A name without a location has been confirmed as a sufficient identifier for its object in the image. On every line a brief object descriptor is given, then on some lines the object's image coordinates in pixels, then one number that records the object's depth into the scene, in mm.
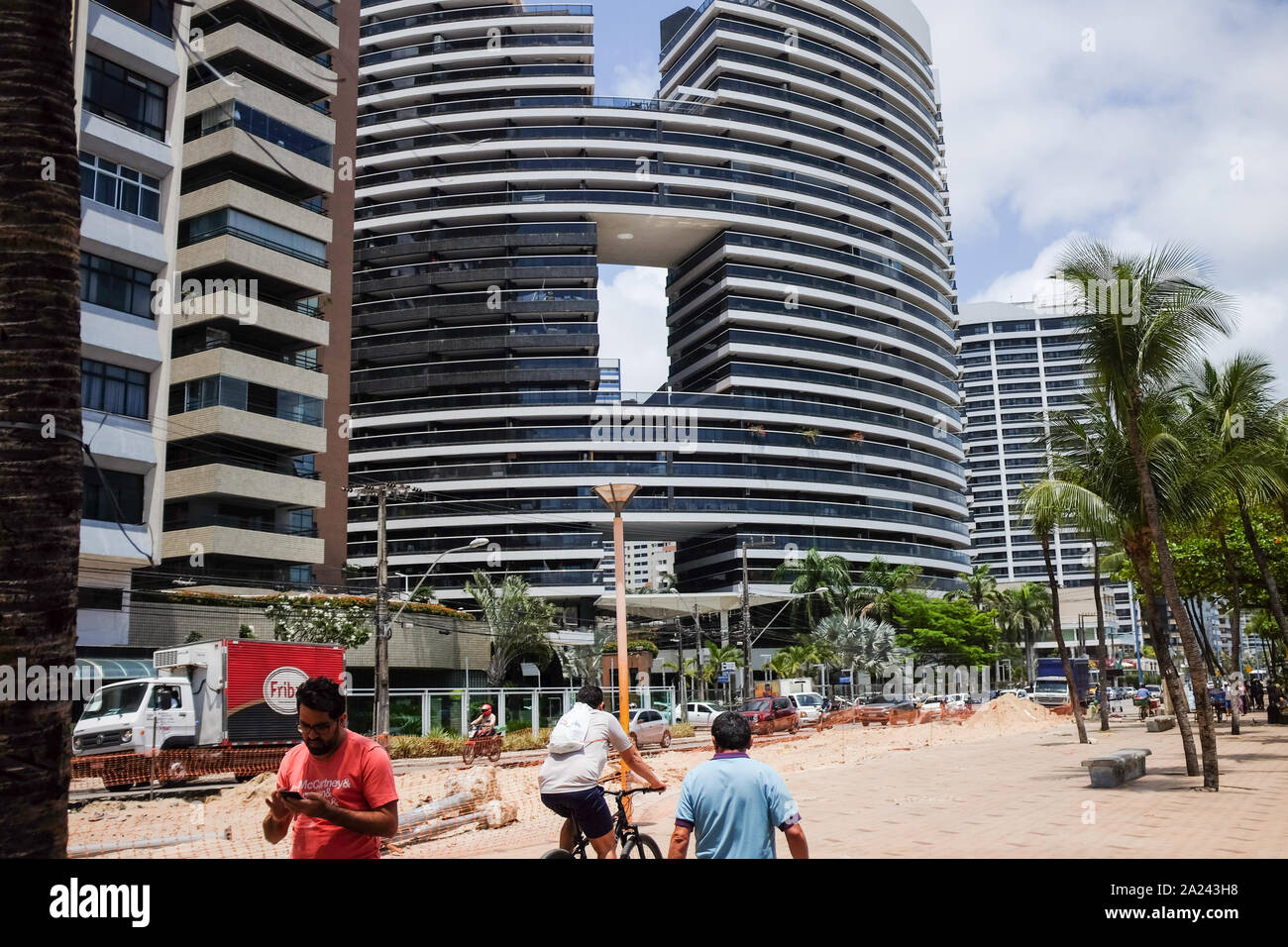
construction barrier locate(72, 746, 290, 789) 19438
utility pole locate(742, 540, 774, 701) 46750
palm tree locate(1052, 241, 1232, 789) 15391
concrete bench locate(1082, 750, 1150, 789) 15445
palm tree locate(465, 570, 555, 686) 53875
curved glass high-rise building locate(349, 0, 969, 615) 83750
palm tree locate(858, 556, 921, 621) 76000
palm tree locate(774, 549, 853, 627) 75250
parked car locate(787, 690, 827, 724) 46406
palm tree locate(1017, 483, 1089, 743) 19109
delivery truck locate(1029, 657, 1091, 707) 58375
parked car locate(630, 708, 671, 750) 32250
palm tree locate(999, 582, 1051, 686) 99188
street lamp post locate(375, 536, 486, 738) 31422
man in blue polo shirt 4742
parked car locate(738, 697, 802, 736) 38812
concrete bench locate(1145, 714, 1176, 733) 31980
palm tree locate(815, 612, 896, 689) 68750
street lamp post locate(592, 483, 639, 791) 10727
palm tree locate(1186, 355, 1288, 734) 21031
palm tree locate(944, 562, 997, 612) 94812
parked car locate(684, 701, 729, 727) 48875
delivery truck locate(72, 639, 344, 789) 20484
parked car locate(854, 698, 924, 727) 46000
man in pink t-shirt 4438
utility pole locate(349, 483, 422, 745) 31438
